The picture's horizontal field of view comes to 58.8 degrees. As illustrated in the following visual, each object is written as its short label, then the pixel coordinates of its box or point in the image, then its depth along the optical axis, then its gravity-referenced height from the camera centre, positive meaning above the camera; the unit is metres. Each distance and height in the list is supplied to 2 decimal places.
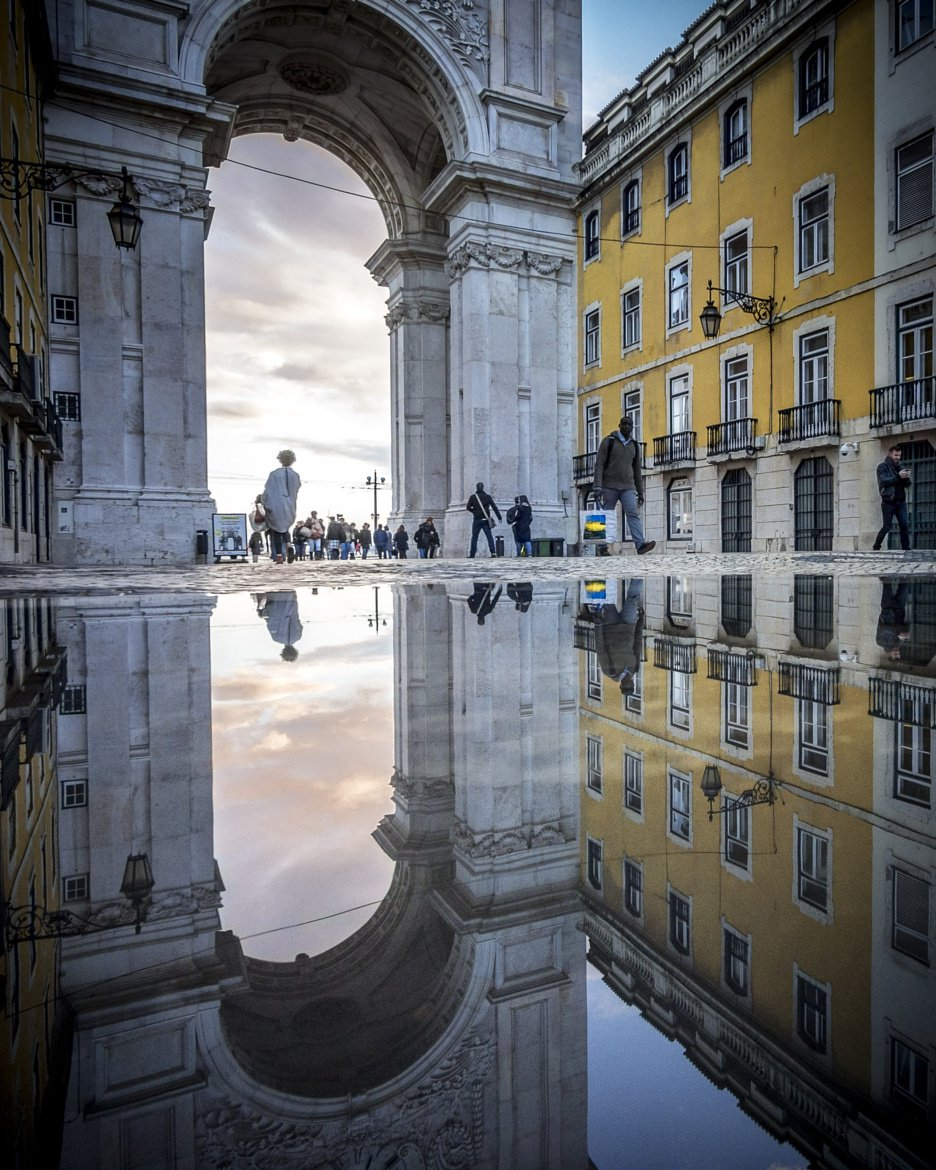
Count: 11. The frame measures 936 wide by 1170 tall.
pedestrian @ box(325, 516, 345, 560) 31.56 +1.28
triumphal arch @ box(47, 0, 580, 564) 16.75 +8.63
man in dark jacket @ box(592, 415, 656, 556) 12.95 +1.42
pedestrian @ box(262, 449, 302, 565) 14.69 +1.29
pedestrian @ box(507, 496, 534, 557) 20.03 +1.13
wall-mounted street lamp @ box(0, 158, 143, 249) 11.02 +5.03
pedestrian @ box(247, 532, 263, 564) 25.67 +0.87
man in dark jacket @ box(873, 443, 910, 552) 13.84 +1.31
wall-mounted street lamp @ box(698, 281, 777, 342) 19.91 +6.42
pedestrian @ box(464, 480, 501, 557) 18.20 +1.28
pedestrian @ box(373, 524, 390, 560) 29.21 +0.96
